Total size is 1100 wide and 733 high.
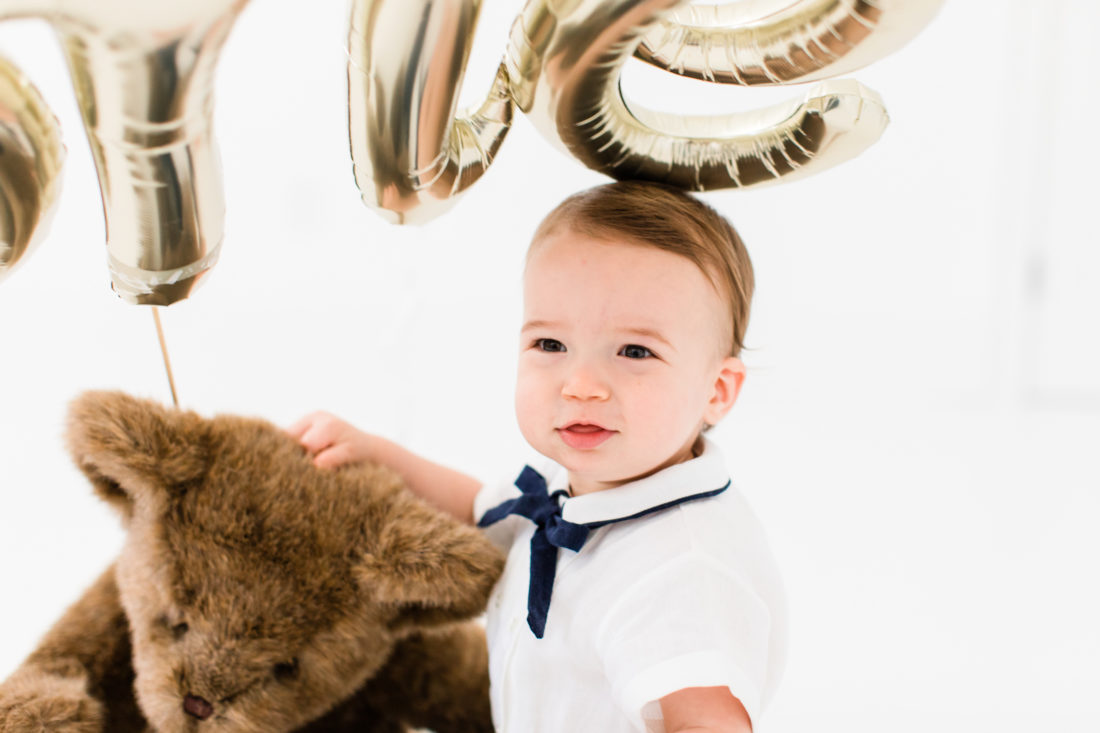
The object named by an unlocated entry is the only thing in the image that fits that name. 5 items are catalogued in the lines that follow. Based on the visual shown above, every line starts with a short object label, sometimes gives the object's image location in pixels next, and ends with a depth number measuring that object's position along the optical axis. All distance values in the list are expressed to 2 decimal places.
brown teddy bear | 0.70
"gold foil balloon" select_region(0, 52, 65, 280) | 0.53
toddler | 0.67
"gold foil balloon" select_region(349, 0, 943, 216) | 0.50
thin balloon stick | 0.72
